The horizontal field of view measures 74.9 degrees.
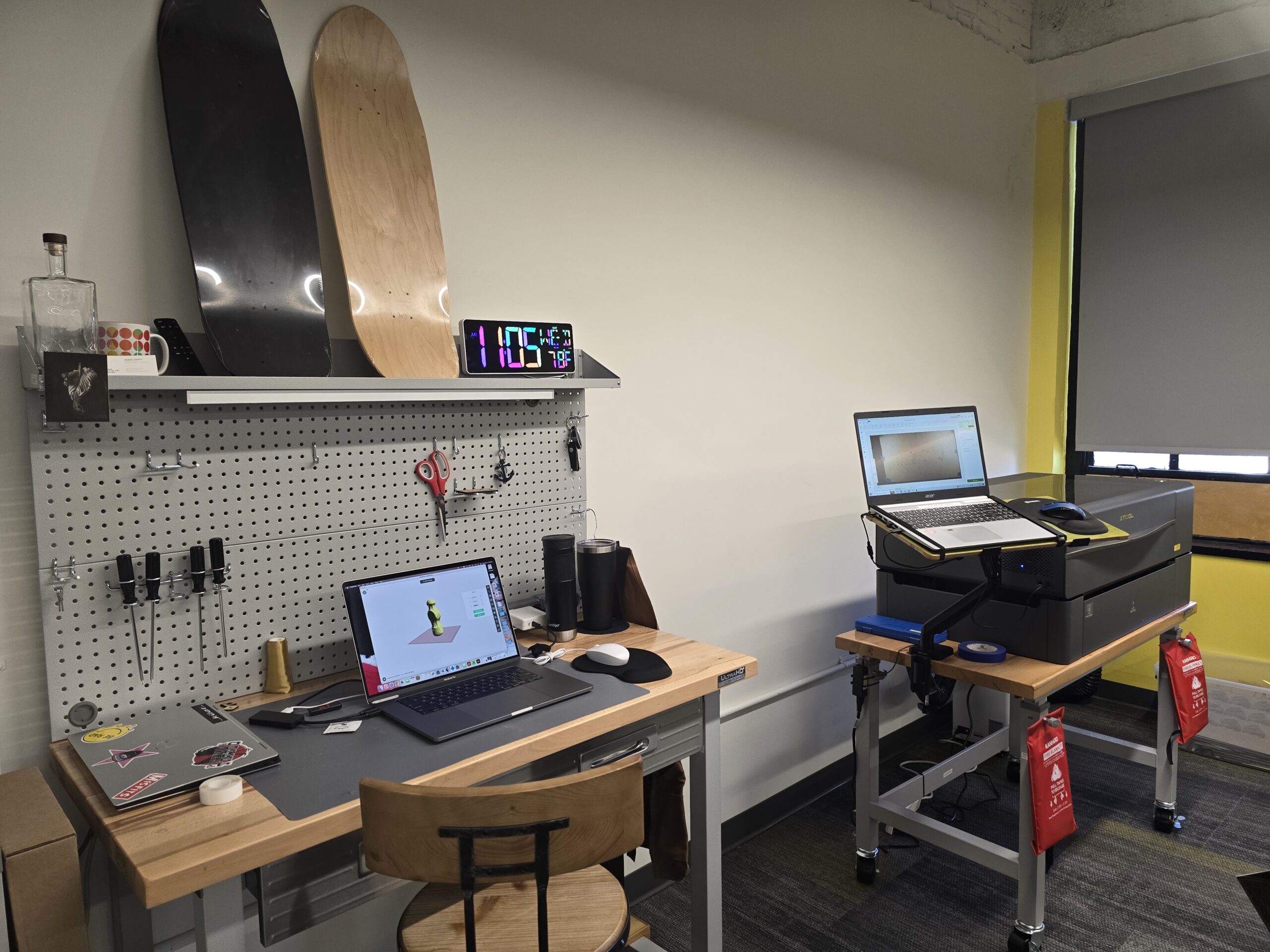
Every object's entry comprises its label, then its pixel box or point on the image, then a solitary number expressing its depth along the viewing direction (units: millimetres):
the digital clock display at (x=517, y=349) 1850
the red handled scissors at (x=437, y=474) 1892
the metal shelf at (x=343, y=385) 1368
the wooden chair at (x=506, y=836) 1158
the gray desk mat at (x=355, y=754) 1277
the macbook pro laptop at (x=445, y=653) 1584
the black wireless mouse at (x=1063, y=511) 2271
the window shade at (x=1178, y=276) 3428
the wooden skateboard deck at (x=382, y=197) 1720
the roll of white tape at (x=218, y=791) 1231
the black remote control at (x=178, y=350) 1501
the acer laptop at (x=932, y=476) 2121
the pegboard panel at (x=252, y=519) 1446
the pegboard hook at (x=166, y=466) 1509
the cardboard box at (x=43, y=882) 1128
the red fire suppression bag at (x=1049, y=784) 2109
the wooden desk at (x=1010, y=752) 2139
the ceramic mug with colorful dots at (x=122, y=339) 1382
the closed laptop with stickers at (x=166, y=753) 1255
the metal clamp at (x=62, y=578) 1419
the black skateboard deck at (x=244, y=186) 1523
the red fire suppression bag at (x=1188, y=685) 2684
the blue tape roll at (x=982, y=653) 2230
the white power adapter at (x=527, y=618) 1981
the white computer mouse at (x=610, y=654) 1773
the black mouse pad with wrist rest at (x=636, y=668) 1732
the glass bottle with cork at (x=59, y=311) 1350
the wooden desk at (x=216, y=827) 1083
